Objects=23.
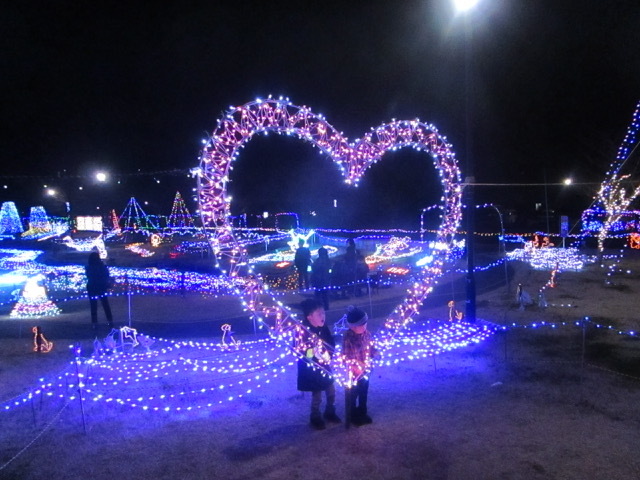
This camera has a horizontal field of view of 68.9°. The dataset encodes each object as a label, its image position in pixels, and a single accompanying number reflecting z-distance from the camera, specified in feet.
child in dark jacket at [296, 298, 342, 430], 16.52
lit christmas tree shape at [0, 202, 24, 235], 104.68
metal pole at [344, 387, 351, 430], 16.14
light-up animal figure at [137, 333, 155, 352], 25.86
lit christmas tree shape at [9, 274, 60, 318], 33.71
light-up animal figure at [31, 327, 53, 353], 26.14
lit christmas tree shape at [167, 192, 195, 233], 113.29
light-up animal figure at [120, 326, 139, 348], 26.01
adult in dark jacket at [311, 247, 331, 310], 33.91
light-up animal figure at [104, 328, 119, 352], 25.32
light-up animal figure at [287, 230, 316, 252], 66.30
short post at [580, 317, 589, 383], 20.80
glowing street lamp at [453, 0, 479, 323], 27.22
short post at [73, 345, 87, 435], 16.93
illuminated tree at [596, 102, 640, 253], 61.82
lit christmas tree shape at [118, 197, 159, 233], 109.74
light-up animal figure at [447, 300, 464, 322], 30.48
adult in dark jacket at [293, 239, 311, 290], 37.52
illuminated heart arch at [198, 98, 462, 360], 22.16
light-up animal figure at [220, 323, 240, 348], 26.05
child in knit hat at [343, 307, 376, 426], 16.46
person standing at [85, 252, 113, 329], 31.04
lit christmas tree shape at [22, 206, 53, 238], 102.78
